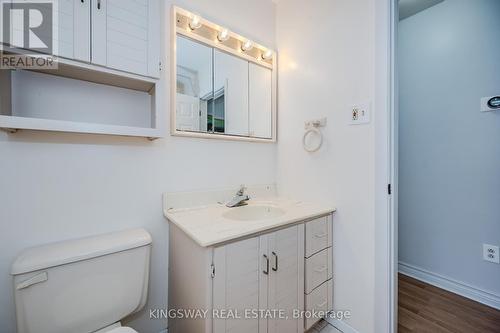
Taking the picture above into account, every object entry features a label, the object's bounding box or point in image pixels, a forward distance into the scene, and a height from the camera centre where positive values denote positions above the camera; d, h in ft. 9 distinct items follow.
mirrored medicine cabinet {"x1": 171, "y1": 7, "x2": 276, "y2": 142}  4.45 +2.04
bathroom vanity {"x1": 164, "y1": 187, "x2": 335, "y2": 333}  2.96 -1.68
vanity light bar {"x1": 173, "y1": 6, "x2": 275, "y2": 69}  4.44 +3.12
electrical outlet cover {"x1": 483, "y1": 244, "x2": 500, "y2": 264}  5.21 -2.26
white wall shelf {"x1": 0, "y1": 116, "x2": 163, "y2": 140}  2.60 +0.57
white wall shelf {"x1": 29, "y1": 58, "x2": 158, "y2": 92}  3.03 +1.49
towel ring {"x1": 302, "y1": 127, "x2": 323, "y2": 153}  4.95 +0.68
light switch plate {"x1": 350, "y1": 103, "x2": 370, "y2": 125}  4.15 +1.07
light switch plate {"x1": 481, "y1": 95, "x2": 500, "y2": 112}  5.14 +1.56
